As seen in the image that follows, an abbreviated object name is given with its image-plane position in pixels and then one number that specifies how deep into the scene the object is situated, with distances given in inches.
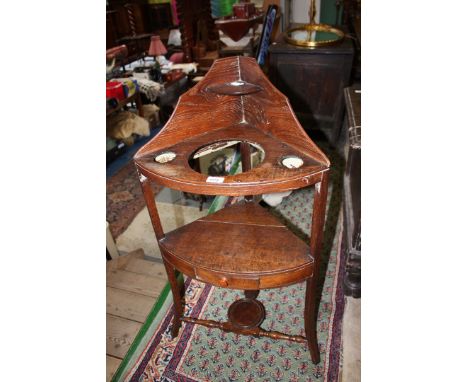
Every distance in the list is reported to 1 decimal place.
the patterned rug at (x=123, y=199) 125.3
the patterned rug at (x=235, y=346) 59.5
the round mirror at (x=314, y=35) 115.6
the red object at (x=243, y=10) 225.8
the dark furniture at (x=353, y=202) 67.5
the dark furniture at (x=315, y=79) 116.6
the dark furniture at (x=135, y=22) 300.5
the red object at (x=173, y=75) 208.8
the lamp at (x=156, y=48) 217.6
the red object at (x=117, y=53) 180.9
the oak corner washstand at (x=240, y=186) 41.9
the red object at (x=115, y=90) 160.4
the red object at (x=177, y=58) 268.8
